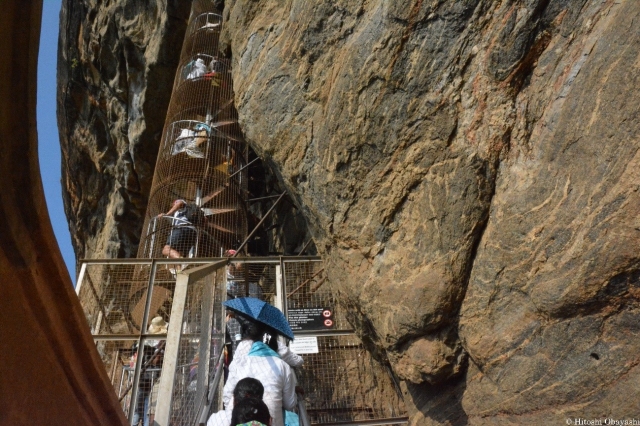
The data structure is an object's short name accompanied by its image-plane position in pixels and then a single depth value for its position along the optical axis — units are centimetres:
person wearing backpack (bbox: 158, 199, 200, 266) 775
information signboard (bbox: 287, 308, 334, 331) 583
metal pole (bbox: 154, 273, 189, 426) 292
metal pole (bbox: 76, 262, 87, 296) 583
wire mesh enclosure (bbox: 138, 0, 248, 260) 810
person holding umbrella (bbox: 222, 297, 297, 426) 343
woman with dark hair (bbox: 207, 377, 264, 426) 302
